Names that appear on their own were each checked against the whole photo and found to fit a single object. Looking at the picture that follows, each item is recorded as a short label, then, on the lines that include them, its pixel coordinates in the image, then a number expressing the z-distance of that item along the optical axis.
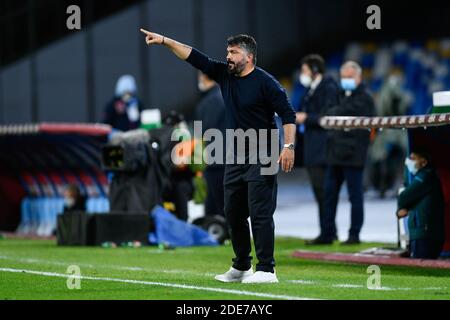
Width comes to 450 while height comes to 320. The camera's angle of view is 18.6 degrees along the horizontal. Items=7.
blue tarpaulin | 16.34
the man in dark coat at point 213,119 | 16.12
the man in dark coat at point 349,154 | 15.82
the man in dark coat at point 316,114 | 16.34
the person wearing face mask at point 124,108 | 20.50
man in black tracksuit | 10.74
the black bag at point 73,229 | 16.28
